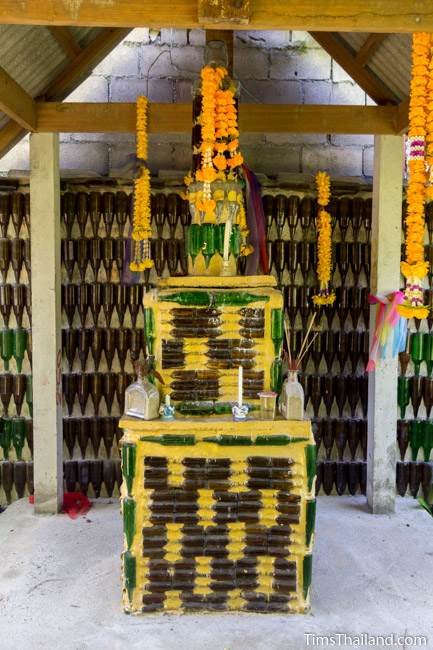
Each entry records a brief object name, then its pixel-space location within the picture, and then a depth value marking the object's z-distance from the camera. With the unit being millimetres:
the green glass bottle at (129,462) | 3316
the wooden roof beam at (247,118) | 4723
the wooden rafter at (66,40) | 4406
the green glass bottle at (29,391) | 5500
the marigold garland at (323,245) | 5375
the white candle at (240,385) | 3479
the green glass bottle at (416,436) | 5703
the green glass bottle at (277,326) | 3609
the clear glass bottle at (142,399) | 3385
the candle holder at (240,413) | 3434
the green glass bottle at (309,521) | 3375
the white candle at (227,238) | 3762
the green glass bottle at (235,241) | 3793
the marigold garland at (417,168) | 2918
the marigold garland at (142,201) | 4613
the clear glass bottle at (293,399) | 3402
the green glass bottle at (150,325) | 3615
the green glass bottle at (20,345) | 5469
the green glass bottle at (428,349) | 5645
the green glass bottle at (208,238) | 3770
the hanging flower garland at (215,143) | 3699
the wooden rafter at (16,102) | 3998
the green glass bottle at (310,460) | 3344
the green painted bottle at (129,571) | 3344
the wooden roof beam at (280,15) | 2789
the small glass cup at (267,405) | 3441
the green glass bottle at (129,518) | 3332
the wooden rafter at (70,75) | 4938
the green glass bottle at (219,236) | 3770
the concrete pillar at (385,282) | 4926
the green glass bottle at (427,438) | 5688
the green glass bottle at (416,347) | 5629
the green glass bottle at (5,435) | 5516
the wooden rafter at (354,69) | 4949
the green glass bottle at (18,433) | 5516
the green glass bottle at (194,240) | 3793
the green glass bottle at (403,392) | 5648
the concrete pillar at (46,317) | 4840
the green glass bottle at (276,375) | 3645
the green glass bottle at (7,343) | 5461
